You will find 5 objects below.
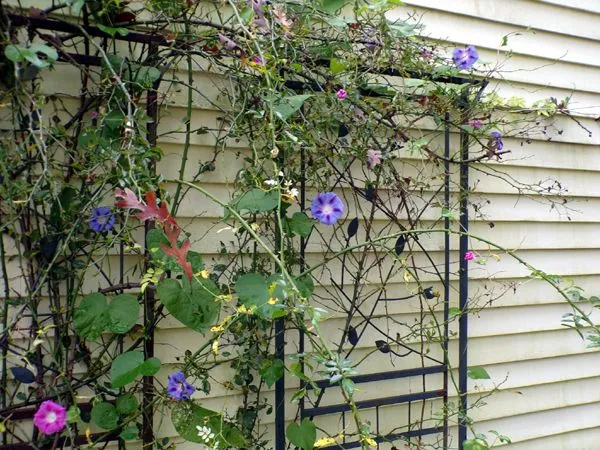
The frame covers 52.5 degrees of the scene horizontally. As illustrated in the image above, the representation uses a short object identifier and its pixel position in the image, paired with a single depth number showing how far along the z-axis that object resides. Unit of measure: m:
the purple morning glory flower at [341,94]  2.01
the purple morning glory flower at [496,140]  2.44
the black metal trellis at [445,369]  2.17
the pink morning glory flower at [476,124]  2.44
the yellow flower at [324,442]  1.52
